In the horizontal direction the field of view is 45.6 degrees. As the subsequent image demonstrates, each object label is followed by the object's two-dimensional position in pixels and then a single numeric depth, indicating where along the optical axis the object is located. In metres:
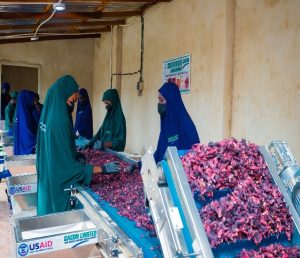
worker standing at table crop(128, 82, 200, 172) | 3.48
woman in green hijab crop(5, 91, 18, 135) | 8.59
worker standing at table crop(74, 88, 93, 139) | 7.19
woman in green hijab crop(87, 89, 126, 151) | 5.11
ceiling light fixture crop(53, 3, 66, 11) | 5.28
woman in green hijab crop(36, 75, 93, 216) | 2.47
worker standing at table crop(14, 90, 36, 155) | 6.03
